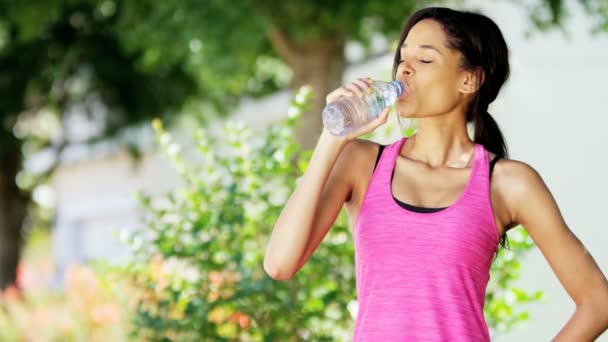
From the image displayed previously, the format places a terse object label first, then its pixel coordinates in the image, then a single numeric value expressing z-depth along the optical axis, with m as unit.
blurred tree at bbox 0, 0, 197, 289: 19.44
